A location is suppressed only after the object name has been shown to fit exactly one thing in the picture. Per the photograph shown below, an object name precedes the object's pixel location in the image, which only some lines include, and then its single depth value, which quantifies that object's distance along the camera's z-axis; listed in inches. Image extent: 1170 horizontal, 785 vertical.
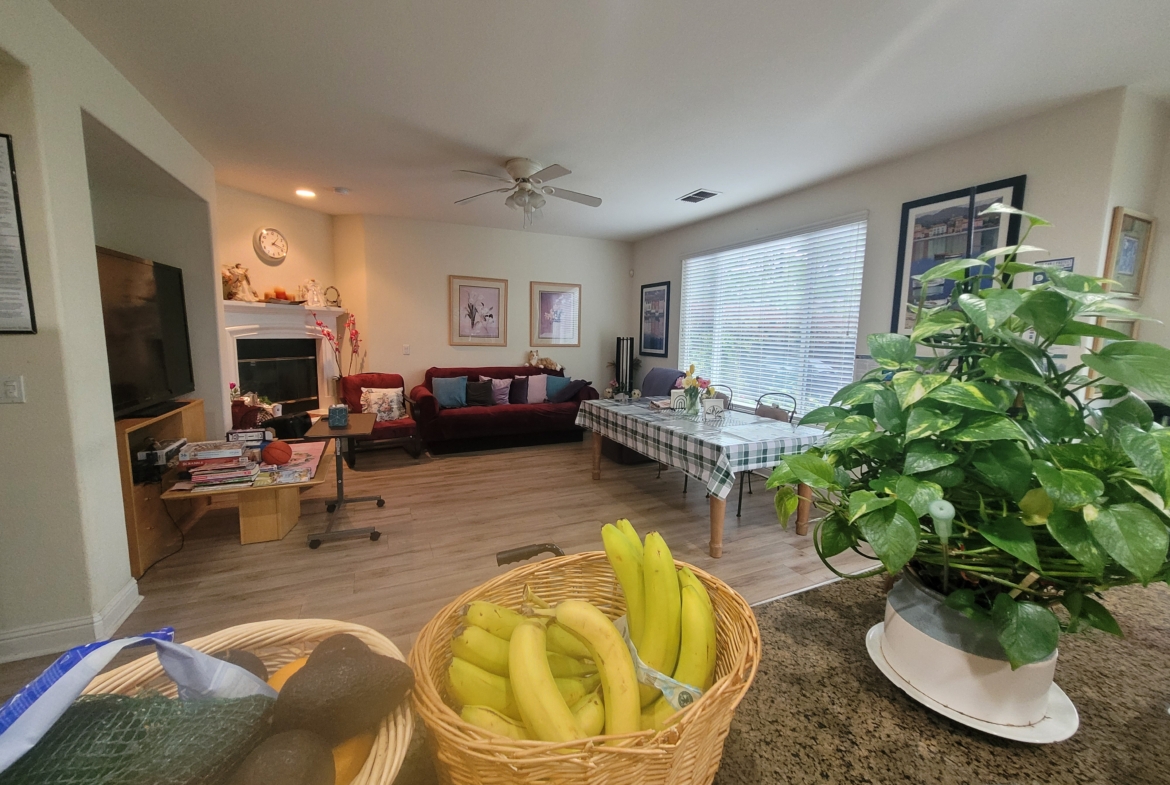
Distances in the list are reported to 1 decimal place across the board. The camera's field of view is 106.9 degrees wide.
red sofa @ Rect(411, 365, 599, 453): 176.9
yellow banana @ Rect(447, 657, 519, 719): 19.7
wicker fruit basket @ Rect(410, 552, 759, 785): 15.1
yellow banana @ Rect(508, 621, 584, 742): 17.5
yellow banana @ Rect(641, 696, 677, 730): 19.9
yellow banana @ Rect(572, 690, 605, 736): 19.3
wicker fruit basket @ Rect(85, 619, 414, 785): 16.2
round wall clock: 161.3
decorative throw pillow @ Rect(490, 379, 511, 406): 202.1
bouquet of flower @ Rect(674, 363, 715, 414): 122.6
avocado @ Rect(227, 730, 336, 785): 13.8
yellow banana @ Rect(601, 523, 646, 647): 24.0
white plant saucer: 21.0
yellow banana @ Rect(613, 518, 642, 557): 27.0
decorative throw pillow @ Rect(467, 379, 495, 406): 196.2
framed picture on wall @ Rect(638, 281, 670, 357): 219.5
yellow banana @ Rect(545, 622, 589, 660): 22.7
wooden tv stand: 87.0
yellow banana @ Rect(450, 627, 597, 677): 20.6
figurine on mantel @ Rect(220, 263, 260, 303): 146.3
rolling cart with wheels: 105.0
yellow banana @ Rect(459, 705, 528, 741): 18.3
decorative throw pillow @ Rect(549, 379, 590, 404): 204.2
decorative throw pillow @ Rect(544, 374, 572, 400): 212.5
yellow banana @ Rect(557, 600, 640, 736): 18.8
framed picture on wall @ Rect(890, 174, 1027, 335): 100.3
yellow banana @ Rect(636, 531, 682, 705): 22.2
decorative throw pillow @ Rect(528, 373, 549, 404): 210.7
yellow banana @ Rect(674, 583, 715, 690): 21.4
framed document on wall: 61.0
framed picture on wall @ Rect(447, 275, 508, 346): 209.2
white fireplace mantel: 148.4
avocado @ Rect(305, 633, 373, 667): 17.7
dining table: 94.0
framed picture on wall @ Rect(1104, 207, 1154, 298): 86.7
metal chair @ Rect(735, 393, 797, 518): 126.6
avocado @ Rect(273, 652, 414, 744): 15.9
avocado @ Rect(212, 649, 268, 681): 19.6
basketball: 106.7
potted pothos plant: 17.7
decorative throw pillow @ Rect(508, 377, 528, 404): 206.7
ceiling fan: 122.6
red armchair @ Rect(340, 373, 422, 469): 168.4
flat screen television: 88.0
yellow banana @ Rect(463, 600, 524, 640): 22.1
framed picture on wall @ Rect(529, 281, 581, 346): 226.2
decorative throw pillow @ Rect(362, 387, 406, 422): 178.7
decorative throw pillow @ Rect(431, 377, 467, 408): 191.2
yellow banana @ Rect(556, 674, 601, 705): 21.4
